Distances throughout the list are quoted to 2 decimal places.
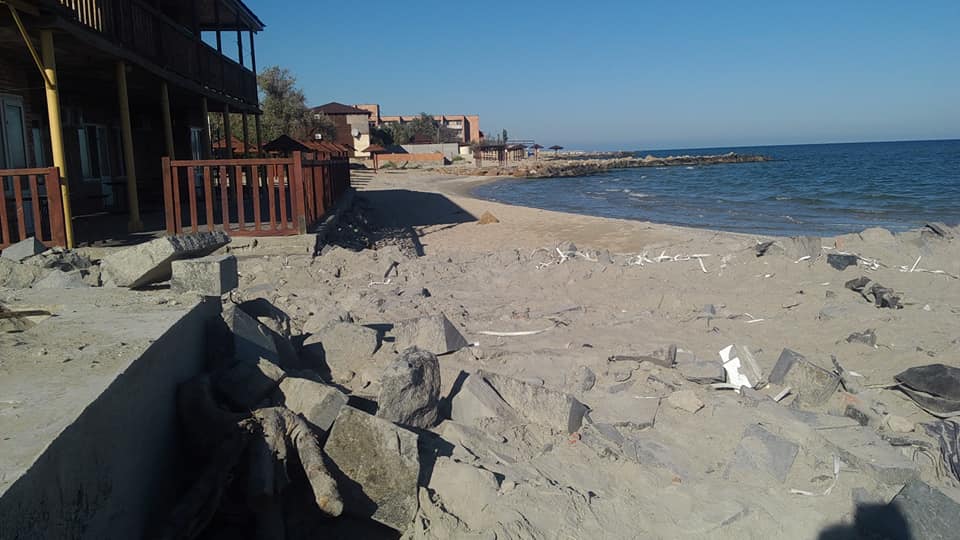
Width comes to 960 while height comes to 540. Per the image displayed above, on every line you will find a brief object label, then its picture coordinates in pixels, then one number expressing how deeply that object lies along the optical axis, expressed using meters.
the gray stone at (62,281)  5.37
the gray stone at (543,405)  4.64
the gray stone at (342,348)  5.47
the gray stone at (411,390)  4.28
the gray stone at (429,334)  5.77
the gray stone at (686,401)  4.97
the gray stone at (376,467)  3.62
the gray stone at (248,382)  4.17
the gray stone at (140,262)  5.47
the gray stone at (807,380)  5.14
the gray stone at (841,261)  8.78
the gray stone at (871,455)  4.11
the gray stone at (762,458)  4.19
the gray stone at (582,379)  5.38
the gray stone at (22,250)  6.67
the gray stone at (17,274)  5.81
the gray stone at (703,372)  5.44
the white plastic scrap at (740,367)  5.46
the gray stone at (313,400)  4.06
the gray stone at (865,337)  6.25
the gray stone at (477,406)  4.65
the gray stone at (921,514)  3.54
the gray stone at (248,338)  4.64
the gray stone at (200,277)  5.31
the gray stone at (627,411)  4.80
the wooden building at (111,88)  8.86
